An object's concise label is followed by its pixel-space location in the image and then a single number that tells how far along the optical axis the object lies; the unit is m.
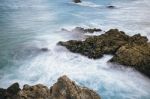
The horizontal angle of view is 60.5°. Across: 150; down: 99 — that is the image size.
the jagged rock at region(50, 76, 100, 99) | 4.54
